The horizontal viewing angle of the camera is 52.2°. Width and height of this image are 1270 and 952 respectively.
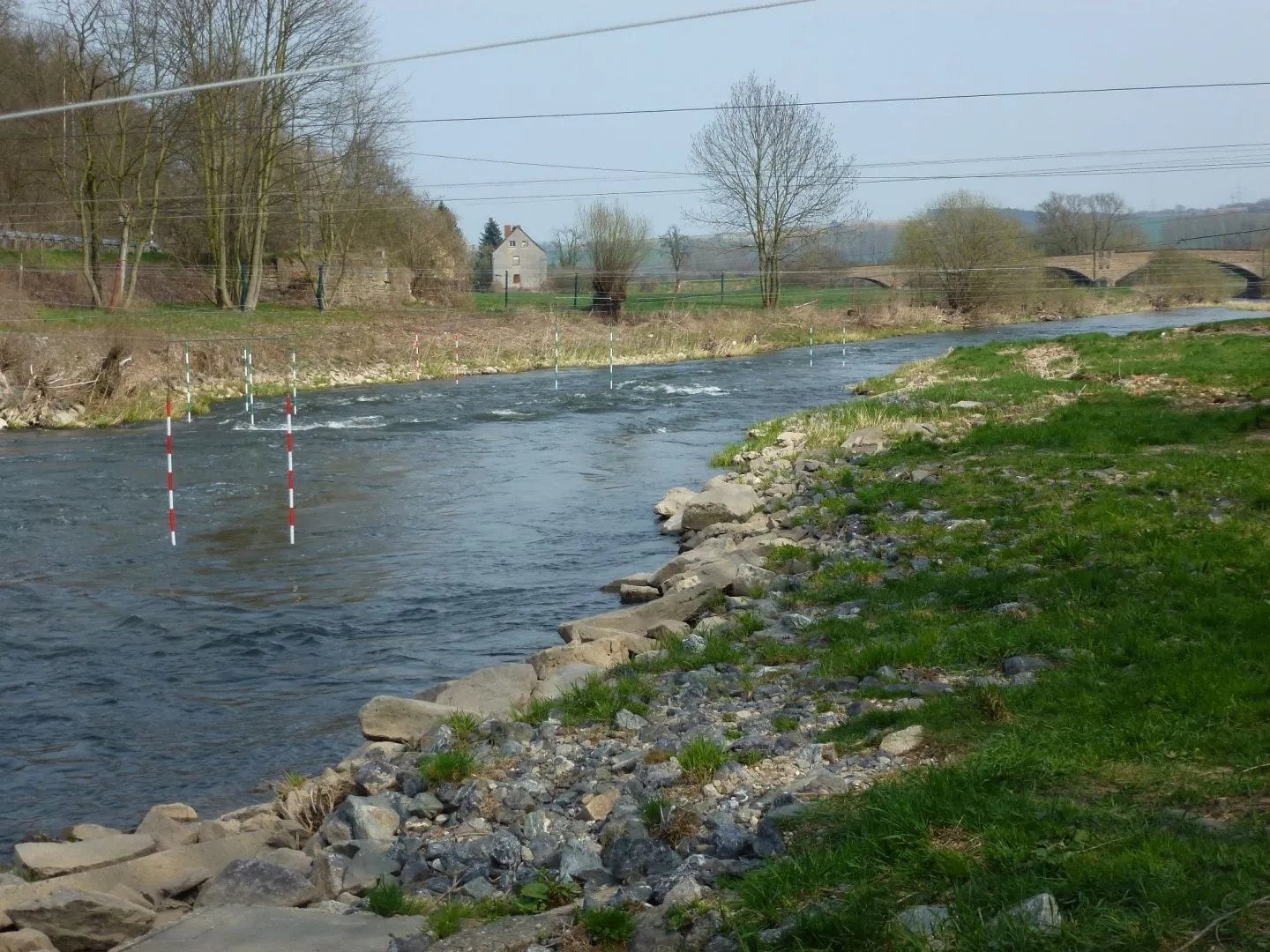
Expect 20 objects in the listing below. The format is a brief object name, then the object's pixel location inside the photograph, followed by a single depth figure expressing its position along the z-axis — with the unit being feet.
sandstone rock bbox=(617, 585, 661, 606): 39.65
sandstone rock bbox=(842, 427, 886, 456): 57.52
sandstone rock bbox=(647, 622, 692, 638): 31.35
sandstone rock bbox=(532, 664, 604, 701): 27.35
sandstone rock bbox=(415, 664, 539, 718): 27.68
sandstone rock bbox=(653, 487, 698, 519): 55.01
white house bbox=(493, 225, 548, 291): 355.56
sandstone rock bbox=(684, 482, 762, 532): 48.70
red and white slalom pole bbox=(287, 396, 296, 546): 49.41
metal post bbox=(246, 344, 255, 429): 93.72
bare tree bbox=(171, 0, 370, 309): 131.34
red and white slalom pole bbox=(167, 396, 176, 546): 48.60
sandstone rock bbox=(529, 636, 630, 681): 29.94
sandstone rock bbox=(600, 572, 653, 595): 40.91
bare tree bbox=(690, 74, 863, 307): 191.42
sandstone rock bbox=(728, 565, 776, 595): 34.42
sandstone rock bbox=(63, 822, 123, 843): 22.38
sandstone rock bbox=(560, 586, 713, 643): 33.88
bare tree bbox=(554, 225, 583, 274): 192.95
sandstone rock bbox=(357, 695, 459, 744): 25.70
